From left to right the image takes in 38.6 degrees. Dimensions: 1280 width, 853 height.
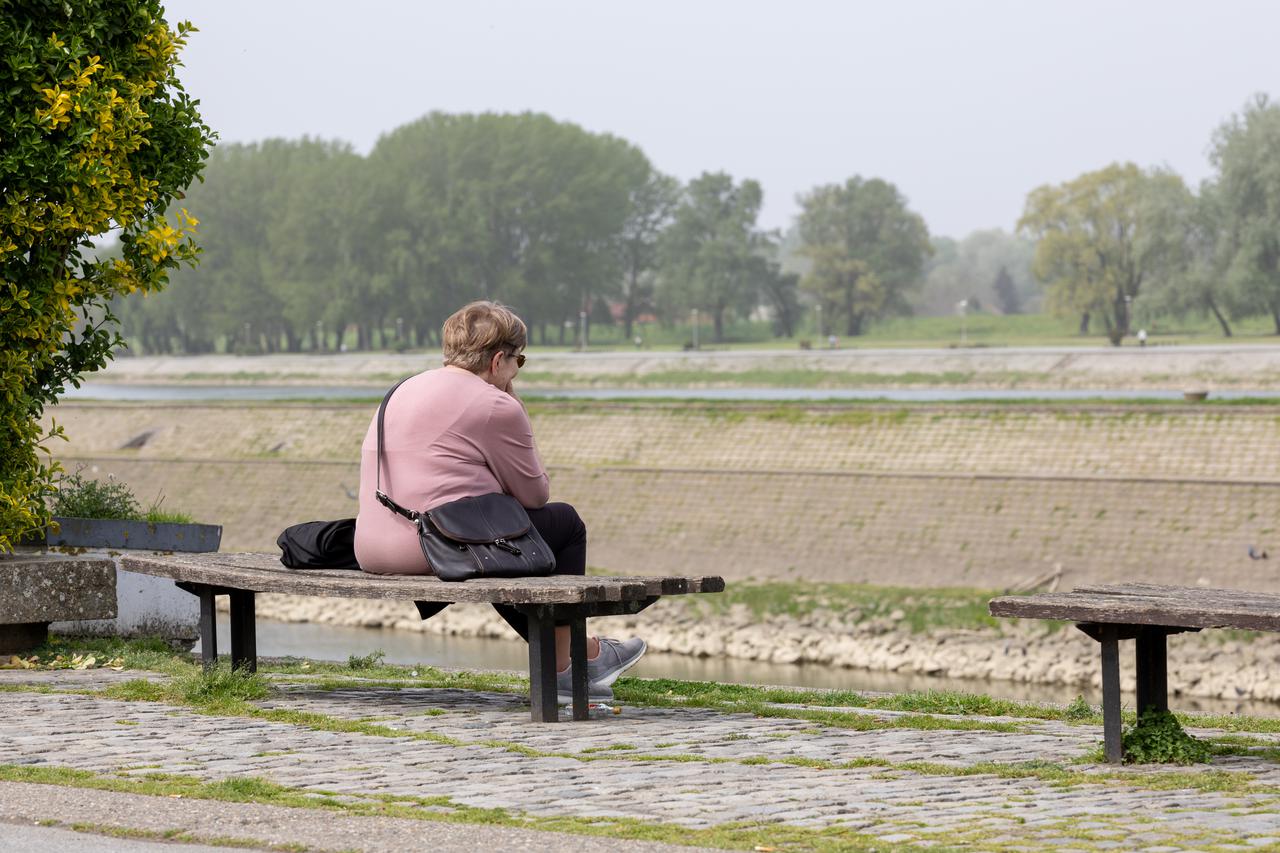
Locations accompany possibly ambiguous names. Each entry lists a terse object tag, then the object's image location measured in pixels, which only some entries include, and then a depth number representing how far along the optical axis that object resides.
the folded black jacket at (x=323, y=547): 8.80
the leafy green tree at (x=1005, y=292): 144.62
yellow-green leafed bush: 9.66
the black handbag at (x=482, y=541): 8.03
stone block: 10.27
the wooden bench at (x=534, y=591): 7.66
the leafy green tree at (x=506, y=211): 111.81
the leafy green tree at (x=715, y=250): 108.81
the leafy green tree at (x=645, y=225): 121.06
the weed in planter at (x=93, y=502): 11.88
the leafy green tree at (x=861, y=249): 106.75
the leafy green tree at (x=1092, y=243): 89.25
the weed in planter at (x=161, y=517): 12.03
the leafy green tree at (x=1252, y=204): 77.25
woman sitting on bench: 8.16
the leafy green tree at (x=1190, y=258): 79.62
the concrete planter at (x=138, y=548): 11.51
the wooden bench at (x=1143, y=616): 6.77
